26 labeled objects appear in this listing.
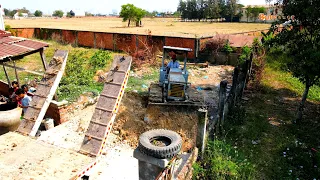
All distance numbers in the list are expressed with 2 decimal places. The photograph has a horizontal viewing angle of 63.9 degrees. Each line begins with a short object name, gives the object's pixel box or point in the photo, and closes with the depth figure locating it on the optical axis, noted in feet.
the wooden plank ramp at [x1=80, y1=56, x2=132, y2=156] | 12.98
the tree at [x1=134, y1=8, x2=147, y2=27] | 145.55
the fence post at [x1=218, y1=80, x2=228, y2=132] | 18.62
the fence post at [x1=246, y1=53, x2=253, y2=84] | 33.35
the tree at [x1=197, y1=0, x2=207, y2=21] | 277.97
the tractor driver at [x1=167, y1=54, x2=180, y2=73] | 27.55
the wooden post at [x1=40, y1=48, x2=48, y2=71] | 23.38
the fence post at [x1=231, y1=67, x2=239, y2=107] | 22.84
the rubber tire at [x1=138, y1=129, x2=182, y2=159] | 10.27
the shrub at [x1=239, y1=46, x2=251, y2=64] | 38.48
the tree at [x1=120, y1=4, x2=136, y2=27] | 140.77
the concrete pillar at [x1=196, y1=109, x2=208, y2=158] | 14.62
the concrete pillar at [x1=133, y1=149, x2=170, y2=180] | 10.34
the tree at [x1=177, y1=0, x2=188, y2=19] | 288.51
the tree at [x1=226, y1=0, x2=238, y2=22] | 258.26
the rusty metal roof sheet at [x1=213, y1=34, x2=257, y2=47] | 50.83
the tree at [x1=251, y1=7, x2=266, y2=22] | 239.50
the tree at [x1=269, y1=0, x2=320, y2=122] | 20.03
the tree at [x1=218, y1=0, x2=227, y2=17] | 264.93
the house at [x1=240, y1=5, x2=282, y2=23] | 224.33
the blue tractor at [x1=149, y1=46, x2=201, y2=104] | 24.19
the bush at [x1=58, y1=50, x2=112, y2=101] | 28.55
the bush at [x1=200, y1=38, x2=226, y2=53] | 50.55
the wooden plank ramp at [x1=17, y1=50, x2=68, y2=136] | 14.70
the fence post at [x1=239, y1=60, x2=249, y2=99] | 26.40
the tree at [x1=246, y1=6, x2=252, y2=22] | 241.14
